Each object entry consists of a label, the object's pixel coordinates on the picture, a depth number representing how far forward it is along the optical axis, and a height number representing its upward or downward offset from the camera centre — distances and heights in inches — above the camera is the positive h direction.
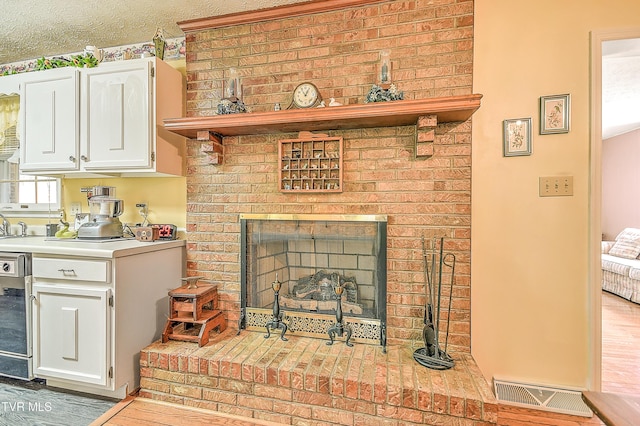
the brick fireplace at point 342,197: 62.6 +3.2
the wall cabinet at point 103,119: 81.0 +24.5
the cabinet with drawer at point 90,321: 68.4 -26.0
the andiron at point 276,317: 78.3 -27.8
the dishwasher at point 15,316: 73.8 -26.5
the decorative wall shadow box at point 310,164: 78.8 +12.0
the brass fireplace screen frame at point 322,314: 75.4 -27.1
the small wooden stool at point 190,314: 75.8 -27.1
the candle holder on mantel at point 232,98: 78.4 +28.7
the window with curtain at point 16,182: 101.3 +9.0
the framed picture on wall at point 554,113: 68.9 +21.9
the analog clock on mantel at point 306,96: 76.7 +28.6
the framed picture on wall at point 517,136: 70.6 +17.1
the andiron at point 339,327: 74.8 -28.8
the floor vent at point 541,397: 67.2 -42.2
